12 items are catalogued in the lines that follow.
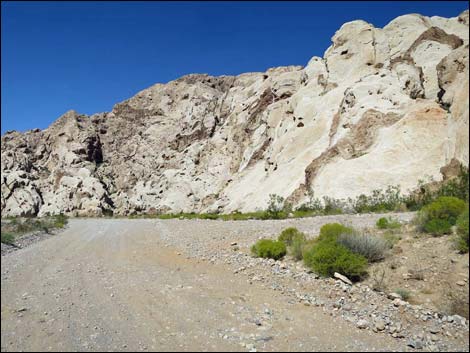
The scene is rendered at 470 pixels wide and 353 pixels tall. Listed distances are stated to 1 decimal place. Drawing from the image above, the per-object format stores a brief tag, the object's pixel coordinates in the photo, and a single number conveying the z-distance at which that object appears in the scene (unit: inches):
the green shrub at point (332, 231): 450.7
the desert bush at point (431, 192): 357.3
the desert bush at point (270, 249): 476.1
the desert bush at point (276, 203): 1270.7
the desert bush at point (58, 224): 1041.0
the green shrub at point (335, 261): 363.9
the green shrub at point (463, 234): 309.2
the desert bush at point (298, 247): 458.6
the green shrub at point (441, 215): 396.8
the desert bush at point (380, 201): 868.2
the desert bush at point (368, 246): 389.1
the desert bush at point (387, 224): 504.4
